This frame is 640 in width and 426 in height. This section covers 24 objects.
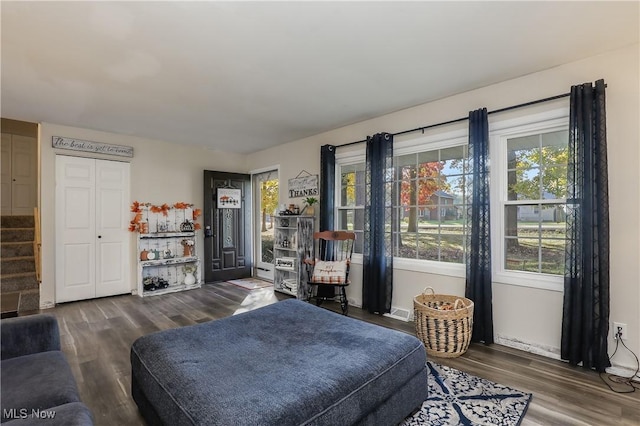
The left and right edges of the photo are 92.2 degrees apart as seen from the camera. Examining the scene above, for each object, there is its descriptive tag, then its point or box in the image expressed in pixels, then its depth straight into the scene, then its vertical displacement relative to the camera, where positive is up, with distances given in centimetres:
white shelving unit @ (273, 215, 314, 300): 468 -64
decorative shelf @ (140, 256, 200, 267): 503 -81
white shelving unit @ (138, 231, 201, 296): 507 -84
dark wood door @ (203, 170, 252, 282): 584 -27
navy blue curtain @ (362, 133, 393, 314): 385 -20
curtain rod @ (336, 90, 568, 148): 274 +101
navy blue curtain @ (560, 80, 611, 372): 243 -20
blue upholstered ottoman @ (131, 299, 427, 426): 131 -80
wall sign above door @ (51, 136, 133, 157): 442 +102
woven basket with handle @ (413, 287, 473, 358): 274 -106
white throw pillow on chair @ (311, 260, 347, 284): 395 -78
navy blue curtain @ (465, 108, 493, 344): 300 -24
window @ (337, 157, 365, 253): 446 +20
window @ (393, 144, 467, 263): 348 +10
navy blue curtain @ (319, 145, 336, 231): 459 +40
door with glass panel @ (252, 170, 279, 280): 617 -11
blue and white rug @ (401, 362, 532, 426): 189 -128
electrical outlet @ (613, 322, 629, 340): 242 -93
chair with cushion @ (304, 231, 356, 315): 397 -70
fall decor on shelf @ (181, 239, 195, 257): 558 -61
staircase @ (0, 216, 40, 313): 423 -71
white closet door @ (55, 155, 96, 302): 445 -23
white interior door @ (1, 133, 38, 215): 579 +76
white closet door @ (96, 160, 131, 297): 480 -23
